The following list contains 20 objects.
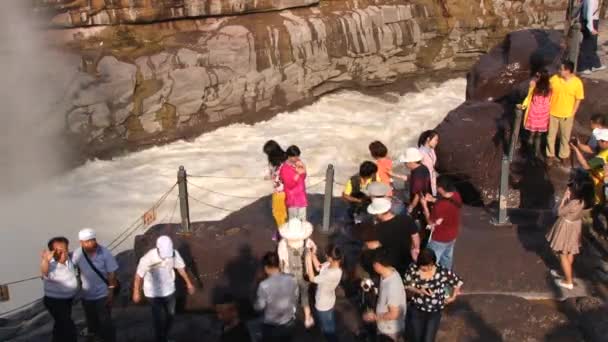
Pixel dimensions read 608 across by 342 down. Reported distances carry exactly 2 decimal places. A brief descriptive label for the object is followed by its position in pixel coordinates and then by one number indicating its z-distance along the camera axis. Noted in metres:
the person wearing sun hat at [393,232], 6.27
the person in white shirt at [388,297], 5.50
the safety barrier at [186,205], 8.47
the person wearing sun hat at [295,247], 6.32
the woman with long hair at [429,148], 8.05
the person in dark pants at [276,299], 5.84
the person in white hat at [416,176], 7.38
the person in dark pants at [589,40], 13.58
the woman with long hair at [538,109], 9.77
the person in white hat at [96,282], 6.71
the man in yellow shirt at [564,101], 9.56
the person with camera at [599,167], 7.61
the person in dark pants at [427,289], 5.59
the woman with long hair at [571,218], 6.88
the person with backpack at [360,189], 7.49
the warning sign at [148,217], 9.01
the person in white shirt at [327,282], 6.03
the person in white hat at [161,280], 6.54
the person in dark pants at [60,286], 6.57
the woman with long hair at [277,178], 7.77
